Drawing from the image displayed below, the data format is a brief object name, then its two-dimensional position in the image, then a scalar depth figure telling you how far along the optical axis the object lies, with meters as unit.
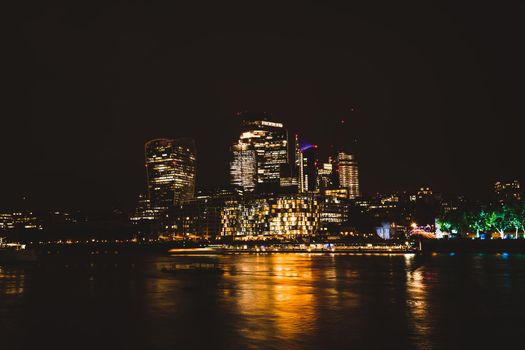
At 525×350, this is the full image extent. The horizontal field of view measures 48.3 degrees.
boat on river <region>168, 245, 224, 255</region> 176.57
